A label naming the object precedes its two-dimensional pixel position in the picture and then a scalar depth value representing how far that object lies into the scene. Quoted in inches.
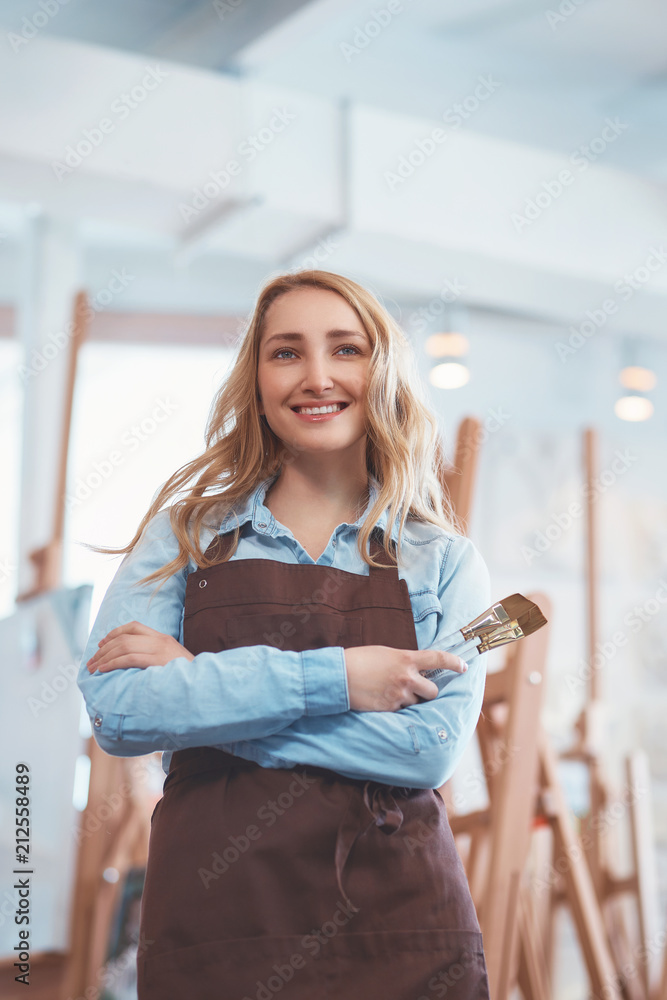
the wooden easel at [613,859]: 146.9
